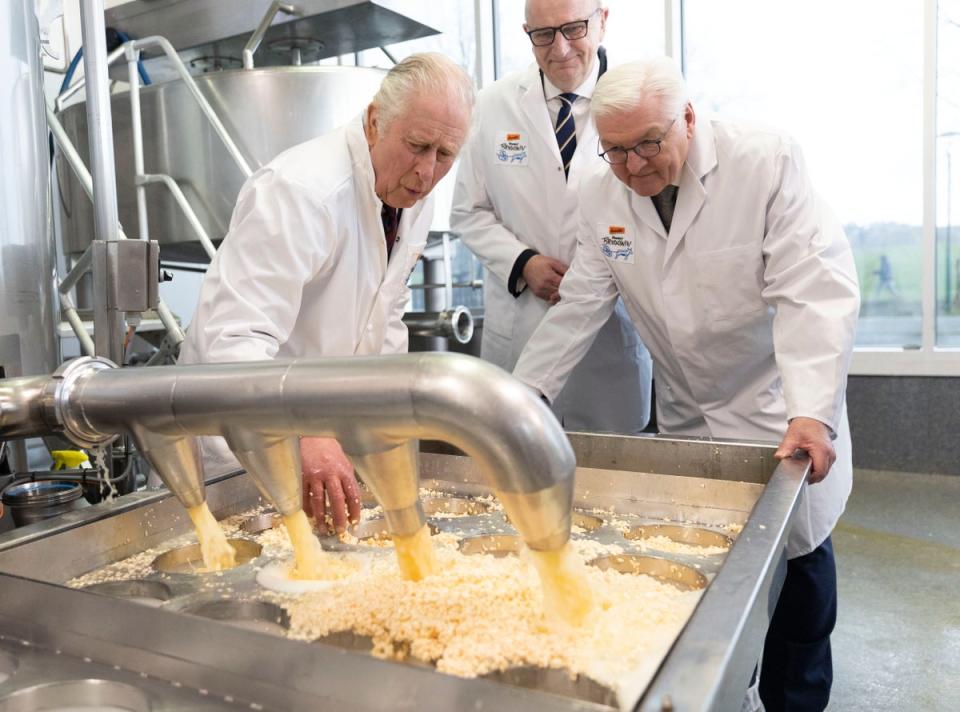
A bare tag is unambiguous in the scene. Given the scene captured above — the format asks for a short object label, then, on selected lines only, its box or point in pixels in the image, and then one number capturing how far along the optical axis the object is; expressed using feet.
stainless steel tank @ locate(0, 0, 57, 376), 4.84
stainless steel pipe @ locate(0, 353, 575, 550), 1.96
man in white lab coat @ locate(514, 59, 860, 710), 5.09
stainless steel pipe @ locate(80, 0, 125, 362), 3.78
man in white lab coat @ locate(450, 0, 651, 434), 7.48
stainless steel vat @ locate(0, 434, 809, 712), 1.86
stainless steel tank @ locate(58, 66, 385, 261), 8.98
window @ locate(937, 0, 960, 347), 12.98
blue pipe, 9.49
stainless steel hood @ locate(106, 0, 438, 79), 9.27
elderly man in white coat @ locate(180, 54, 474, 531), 4.27
